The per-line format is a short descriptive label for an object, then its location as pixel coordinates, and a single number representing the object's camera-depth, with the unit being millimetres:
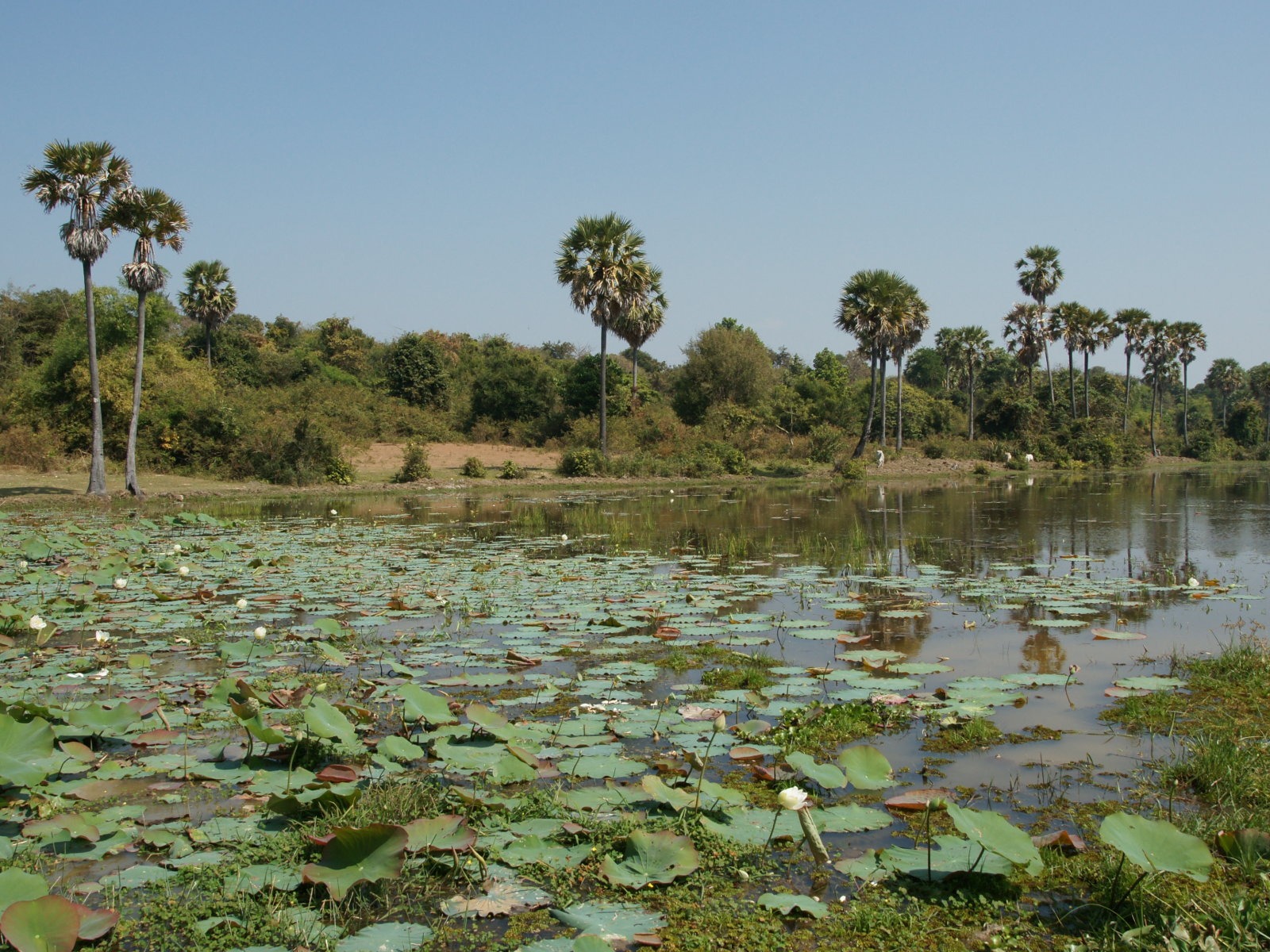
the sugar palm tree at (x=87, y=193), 23281
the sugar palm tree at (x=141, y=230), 24531
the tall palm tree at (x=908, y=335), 40172
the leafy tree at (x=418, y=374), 42969
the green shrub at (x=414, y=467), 30875
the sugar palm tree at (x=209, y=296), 40625
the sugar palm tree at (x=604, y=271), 34594
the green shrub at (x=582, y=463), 33688
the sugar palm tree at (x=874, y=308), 38875
